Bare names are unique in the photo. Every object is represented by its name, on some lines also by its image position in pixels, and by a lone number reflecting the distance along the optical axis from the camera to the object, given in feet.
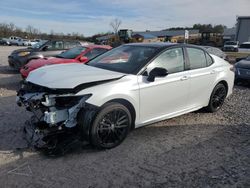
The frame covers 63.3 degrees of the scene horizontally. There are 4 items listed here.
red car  20.99
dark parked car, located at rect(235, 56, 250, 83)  25.31
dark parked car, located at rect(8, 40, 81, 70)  29.03
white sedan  9.76
